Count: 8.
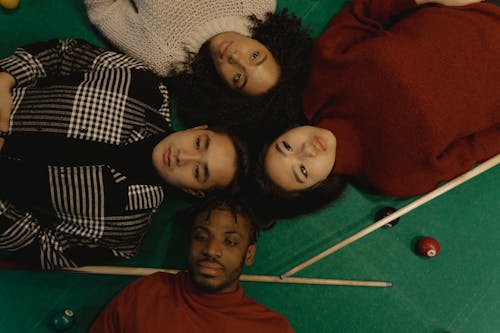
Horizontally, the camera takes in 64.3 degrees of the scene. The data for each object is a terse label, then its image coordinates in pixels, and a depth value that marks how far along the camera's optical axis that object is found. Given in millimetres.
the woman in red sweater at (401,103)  1286
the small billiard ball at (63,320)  1407
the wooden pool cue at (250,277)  1443
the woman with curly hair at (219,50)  1358
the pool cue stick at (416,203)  1471
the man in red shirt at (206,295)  1195
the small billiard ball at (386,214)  1545
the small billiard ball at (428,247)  1516
